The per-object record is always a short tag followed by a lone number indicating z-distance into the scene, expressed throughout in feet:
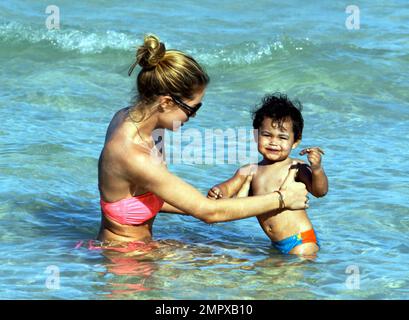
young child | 34.45
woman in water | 31.12
